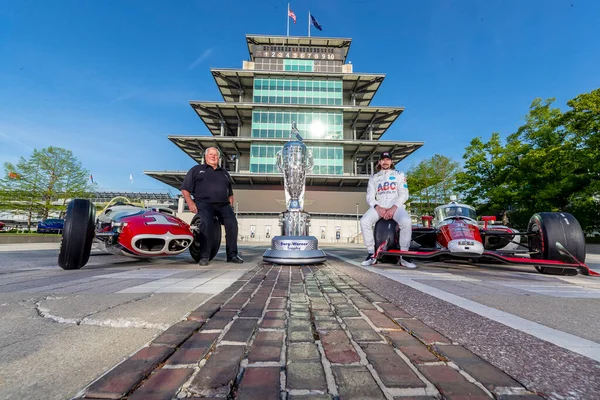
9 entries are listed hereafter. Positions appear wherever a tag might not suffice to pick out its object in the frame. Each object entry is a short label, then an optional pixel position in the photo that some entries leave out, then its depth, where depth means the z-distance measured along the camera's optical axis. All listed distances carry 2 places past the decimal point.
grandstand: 57.70
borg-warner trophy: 4.60
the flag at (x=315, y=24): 44.78
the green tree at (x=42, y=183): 23.72
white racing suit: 4.84
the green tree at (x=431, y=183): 29.90
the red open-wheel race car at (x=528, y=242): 4.07
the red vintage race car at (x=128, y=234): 3.71
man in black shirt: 4.70
